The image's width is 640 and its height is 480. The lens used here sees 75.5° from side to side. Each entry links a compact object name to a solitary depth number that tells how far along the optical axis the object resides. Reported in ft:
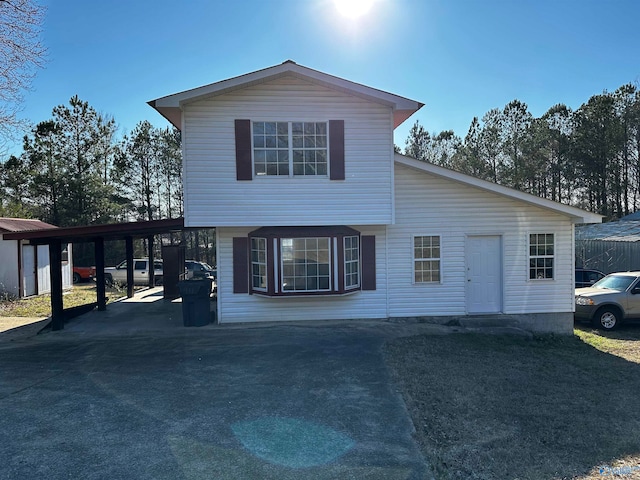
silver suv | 38.58
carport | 34.09
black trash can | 34.88
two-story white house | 32.19
